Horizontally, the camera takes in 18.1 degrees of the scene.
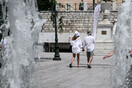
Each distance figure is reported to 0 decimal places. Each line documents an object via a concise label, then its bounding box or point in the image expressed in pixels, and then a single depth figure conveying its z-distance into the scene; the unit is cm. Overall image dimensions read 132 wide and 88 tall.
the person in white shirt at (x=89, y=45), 1788
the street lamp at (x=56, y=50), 2330
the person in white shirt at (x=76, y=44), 1795
